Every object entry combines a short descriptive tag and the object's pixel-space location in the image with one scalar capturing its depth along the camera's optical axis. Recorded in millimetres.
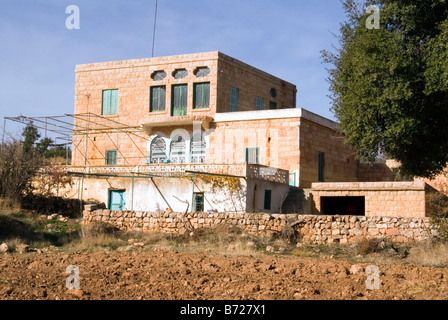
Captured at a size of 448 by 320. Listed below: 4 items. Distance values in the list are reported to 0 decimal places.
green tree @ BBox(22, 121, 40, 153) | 45319
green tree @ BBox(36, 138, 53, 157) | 43944
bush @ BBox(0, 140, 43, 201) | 22406
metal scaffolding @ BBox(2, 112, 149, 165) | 31078
